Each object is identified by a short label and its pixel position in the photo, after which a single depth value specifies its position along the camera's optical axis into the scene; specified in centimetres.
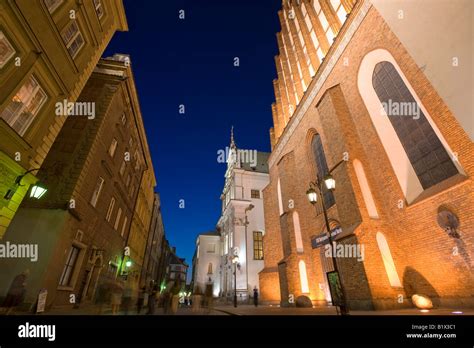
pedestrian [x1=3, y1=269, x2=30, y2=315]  722
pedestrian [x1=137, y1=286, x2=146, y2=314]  969
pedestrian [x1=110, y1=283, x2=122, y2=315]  862
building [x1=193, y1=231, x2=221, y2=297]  3662
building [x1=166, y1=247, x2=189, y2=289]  6548
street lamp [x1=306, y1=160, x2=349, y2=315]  616
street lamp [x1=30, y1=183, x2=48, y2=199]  786
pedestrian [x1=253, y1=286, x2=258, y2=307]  1760
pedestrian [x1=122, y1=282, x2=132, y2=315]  959
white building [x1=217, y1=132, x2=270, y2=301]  2652
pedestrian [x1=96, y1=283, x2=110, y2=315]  906
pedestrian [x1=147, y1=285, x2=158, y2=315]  870
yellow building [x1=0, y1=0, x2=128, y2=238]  720
